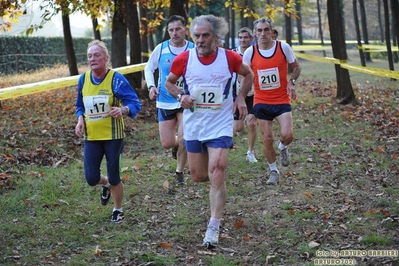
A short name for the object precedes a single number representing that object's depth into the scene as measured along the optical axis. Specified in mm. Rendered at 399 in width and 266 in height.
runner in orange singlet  8609
